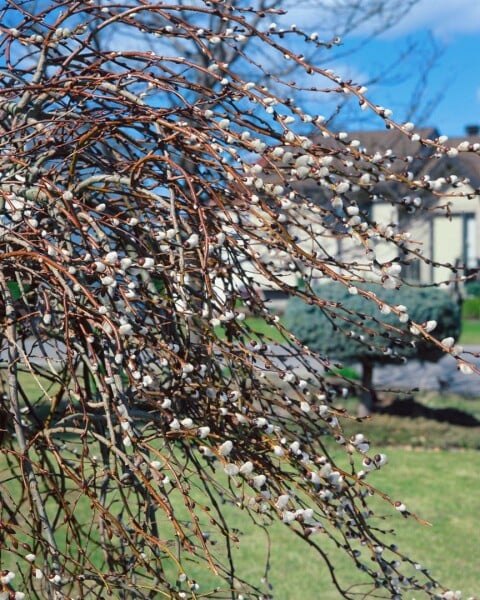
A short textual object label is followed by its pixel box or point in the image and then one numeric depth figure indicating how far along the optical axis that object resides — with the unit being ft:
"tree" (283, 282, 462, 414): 34.27
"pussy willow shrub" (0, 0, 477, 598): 7.33
